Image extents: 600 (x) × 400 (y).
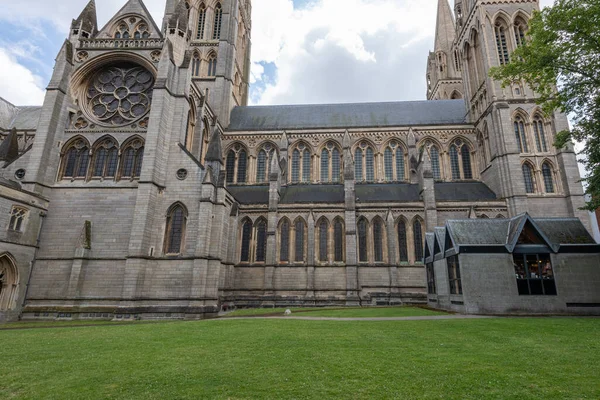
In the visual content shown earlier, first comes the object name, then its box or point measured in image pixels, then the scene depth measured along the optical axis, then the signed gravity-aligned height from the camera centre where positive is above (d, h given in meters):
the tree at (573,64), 14.56 +10.35
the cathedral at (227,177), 20.56 +8.35
